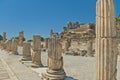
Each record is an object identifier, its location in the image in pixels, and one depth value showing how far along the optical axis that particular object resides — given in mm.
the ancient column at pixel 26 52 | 7604
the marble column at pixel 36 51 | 6176
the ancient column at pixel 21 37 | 18711
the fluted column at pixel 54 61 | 4125
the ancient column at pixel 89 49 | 11238
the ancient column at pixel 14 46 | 11518
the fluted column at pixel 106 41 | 2416
